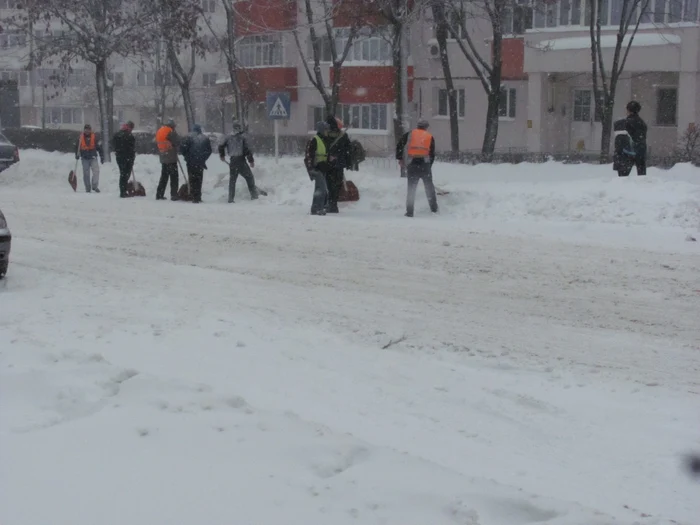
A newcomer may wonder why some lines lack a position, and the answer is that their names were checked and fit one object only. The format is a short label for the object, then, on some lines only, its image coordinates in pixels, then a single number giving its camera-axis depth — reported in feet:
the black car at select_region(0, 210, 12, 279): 33.14
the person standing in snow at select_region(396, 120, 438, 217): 51.42
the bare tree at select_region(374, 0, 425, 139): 65.16
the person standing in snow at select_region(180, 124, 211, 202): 60.39
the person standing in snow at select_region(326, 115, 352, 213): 52.75
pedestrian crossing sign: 67.82
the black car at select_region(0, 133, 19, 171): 88.28
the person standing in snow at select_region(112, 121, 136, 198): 65.00
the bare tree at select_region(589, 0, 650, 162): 95.66
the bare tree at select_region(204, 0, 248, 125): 95.76
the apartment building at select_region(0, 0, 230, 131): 212.02
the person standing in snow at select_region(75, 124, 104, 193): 70.28
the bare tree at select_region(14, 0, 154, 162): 87.76
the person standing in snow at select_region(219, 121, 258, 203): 58.90
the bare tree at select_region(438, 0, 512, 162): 88.68
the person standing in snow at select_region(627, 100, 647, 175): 52.16
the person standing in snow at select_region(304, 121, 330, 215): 52.21
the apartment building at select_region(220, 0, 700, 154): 108.17
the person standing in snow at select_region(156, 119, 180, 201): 61.52
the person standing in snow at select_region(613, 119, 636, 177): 52.65
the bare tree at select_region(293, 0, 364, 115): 81.20
